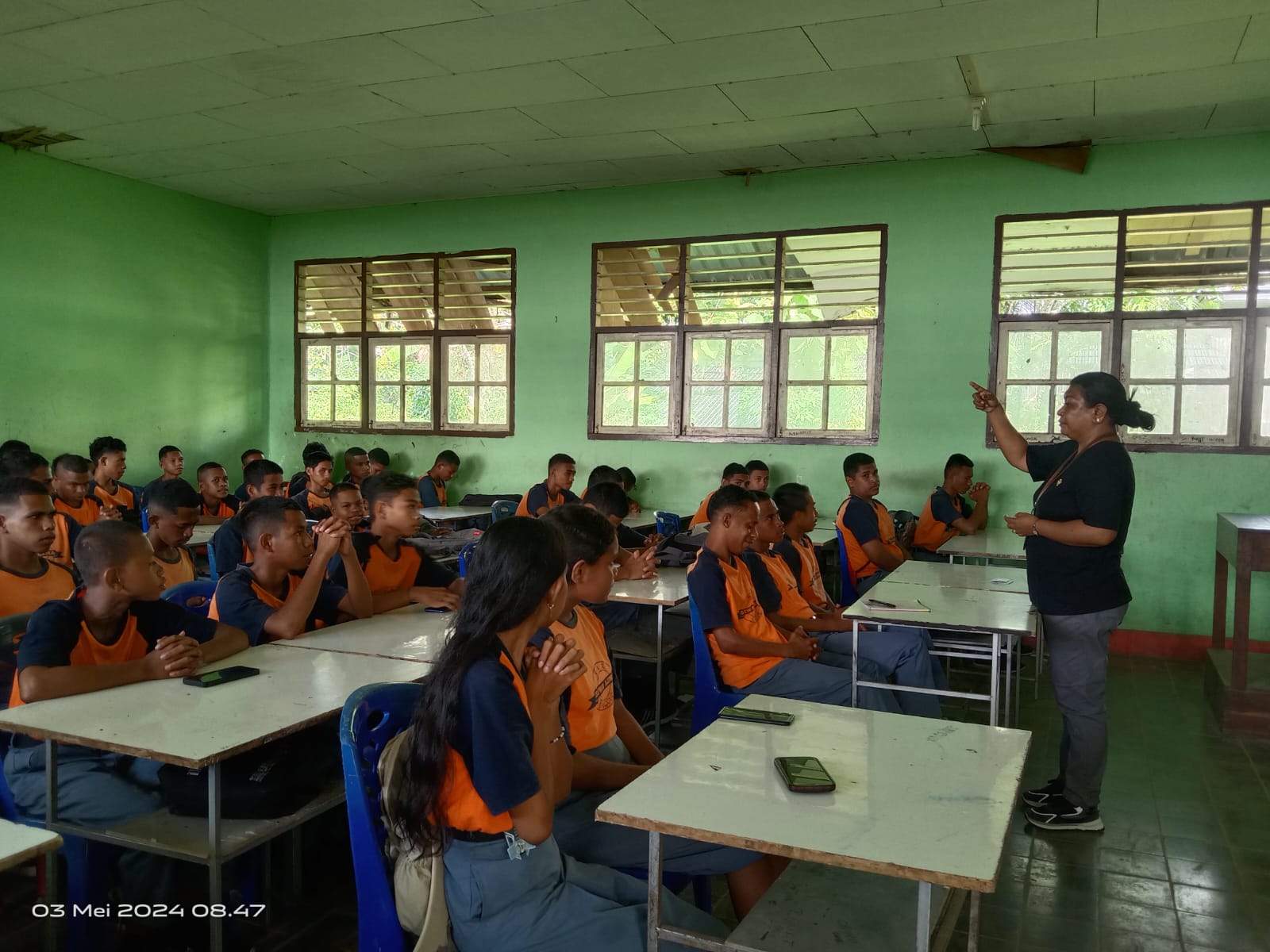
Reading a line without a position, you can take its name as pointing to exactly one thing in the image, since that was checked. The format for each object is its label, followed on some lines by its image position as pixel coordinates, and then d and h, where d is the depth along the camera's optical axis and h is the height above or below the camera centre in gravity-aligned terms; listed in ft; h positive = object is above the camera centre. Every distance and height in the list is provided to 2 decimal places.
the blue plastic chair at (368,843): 5.33 -2.39
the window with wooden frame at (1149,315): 19.36 +2.57
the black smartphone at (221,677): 7.65 -2.16
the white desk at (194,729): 6.34 -2.19
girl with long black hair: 5.16 -1.96
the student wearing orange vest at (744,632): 10.19 -2.29
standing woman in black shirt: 10.34 -1.49
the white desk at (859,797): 4.80 -2.13
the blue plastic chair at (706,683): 10.26 -2.81
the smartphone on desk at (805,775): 5.53 -2.08
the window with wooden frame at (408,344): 26.32 +2.20
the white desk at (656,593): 12.42 -2.30
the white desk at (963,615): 10.54 -2.18
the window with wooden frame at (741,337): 22.57 +2.25
